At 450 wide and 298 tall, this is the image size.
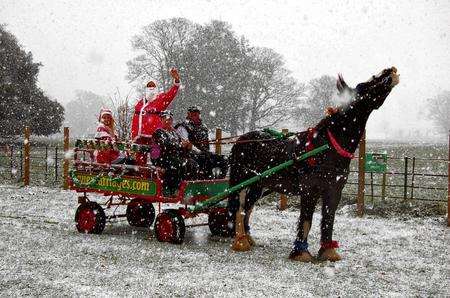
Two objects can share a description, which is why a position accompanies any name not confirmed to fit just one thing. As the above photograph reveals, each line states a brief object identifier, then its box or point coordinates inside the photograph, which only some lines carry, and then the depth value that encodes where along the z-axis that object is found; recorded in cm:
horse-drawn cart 730
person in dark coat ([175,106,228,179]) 756
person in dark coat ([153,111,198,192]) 722
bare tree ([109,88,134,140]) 1594
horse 597
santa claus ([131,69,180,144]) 776
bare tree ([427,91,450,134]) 7336
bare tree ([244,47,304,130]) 3756
